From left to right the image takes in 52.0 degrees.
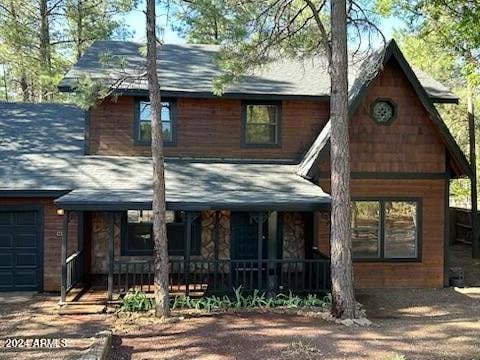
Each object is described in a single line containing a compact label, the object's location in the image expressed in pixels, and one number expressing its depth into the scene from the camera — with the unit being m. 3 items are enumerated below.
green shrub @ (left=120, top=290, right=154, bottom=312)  9.88
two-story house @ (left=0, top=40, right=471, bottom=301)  11.66
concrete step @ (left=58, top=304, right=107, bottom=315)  9.59
